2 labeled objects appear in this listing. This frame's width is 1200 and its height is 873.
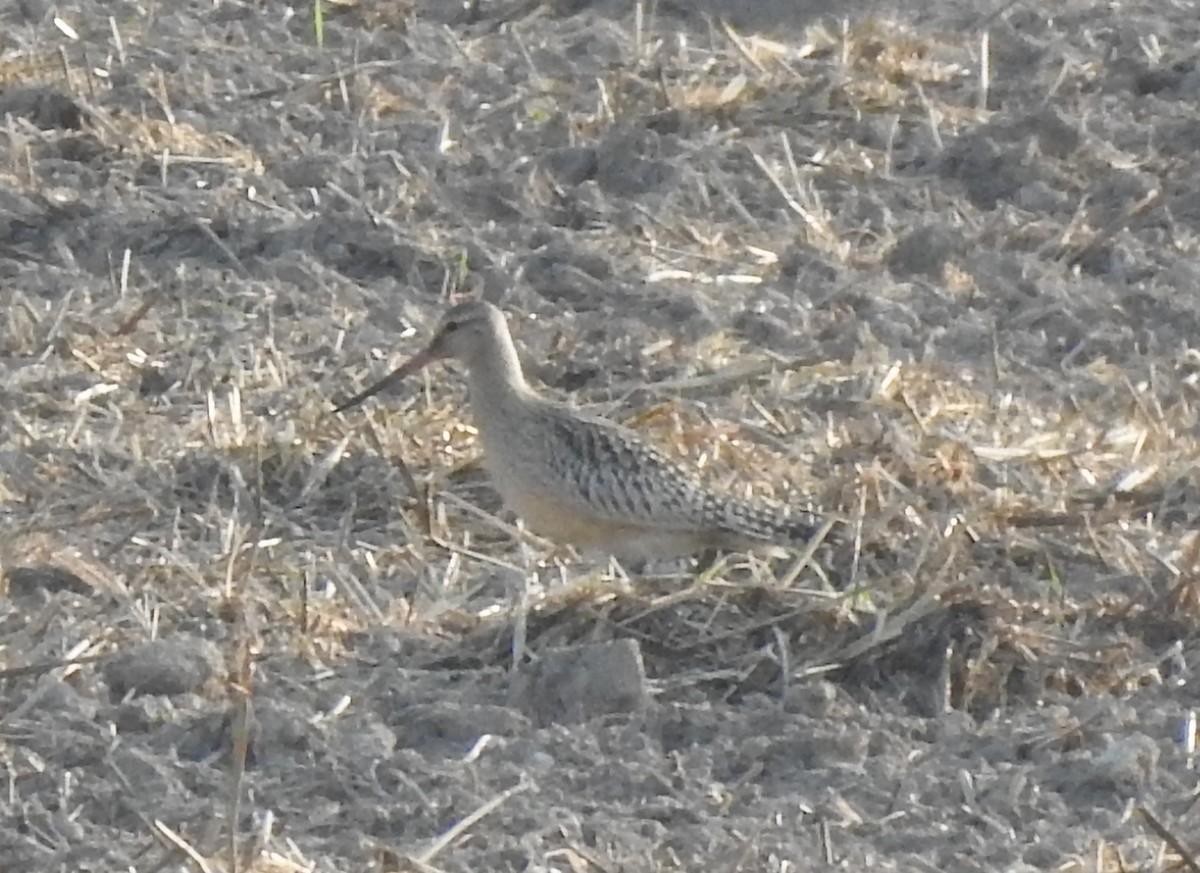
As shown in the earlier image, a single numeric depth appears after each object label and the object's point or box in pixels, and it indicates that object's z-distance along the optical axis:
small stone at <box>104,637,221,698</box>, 12.76
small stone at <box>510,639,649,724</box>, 12.68
